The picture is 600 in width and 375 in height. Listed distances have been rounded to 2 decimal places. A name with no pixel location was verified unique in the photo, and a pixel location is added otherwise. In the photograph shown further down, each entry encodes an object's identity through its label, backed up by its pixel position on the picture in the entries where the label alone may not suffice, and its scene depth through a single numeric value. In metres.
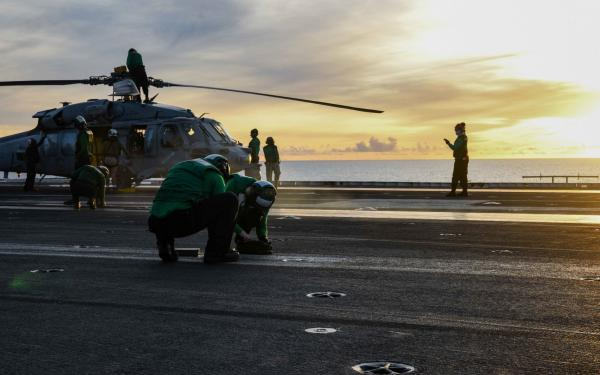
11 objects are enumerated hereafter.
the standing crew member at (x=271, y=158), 31.03
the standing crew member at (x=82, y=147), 20.30
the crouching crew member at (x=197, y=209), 9.04
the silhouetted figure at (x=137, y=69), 28.56
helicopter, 28.34
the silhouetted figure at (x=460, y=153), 24.27
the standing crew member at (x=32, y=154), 31.25
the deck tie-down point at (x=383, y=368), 4.38
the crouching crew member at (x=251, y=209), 9.62
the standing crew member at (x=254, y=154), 29.05
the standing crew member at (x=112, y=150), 29.31
